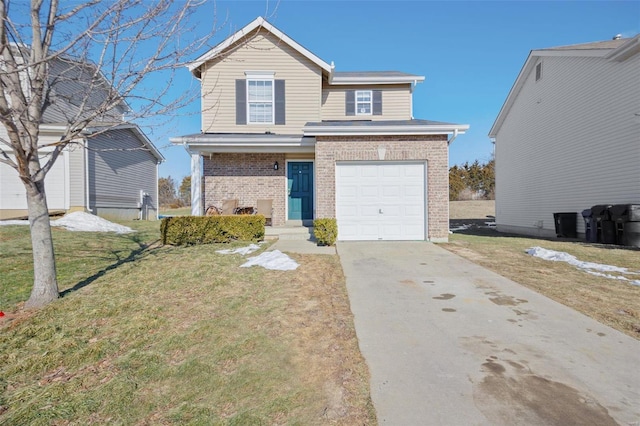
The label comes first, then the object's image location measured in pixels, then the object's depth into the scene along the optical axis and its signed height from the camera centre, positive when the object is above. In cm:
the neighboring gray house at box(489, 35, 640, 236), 1105 +282
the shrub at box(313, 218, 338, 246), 908 -64
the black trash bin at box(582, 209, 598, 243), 1157 -73
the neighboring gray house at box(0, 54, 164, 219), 1381 +128
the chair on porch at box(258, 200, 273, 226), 1195 +1
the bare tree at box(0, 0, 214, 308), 432 +154
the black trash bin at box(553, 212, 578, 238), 1316 -76
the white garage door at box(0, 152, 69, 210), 1380 +80
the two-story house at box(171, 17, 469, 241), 982 +190
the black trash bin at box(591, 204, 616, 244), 1090 -64
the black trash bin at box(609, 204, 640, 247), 1008 -56
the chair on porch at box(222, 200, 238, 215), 1151 +1
